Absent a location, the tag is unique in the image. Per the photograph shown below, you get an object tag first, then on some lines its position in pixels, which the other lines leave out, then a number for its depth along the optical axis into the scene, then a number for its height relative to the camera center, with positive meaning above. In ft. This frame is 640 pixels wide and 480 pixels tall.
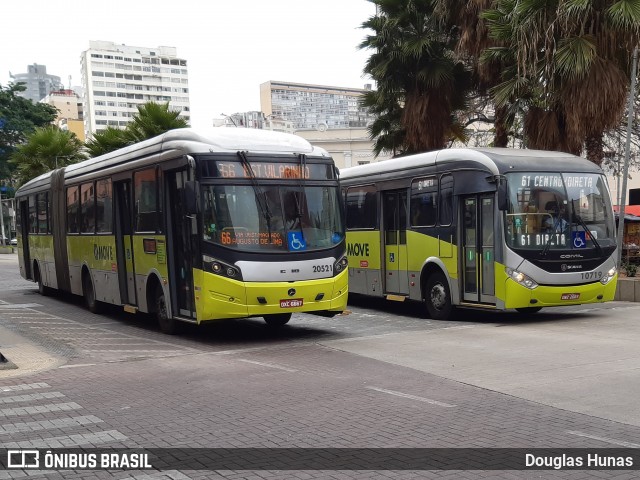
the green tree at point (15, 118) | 183.83 +21.45
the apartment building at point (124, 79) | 571.69 +93.26
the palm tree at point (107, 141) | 97.02 +7.85
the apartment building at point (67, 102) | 518.58 +70.03
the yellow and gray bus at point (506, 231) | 44.55 -2.51
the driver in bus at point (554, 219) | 45.11 -1.87
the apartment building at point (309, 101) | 470.39 +62.15
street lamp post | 56.24 +4.66
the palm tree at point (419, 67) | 75.05 +12.13
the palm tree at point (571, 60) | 56.29 +9.38
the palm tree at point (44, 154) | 114.42 +7.62
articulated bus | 38.52 -1.45
